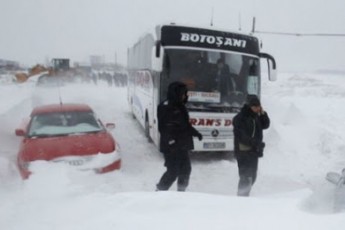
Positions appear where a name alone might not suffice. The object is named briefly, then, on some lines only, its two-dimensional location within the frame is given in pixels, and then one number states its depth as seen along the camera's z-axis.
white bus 10.18
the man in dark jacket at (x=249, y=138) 6.35
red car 7.62
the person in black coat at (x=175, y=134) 6.43
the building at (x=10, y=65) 82.03
